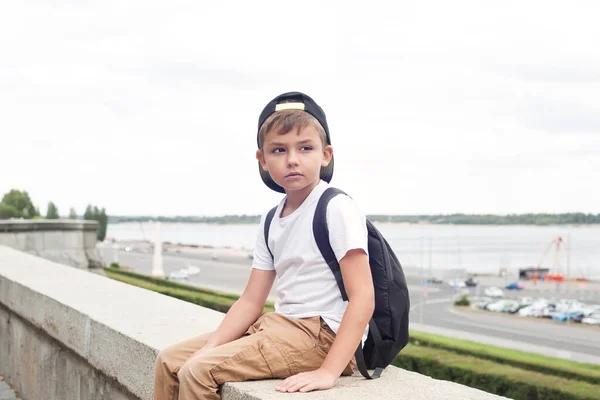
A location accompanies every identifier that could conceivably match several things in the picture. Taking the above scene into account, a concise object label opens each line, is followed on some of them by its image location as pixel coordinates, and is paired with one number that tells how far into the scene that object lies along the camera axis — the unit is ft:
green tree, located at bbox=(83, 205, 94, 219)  273.95
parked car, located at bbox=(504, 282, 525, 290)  299.79
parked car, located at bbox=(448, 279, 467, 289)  290.97
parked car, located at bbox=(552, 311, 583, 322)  210.57
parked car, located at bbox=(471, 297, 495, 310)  231.91
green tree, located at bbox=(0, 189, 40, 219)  281.13
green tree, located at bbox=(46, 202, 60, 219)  296.75
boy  7.31
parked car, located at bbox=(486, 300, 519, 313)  223.10
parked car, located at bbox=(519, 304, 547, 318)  219.82
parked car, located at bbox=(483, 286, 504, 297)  277.35
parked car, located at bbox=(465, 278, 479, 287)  309.61
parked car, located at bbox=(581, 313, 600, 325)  202.49
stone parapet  7.48
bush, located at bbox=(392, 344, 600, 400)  36.47
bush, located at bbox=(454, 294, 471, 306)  236.63
